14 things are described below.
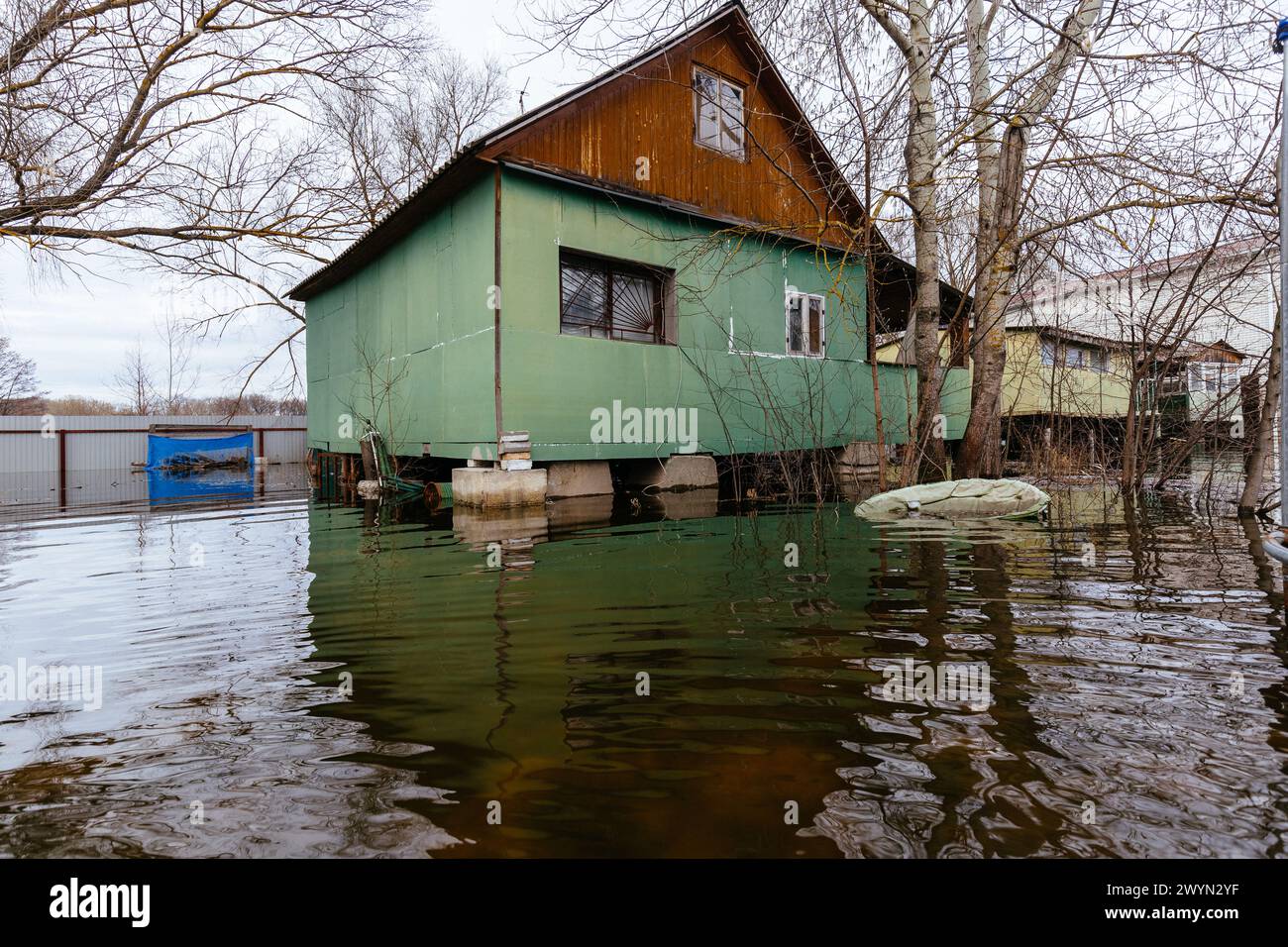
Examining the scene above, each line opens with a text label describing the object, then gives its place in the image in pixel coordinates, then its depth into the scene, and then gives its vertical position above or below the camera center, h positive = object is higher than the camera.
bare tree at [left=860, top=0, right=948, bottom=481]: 9.13 +3.27
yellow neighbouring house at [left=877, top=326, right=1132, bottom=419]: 21.02 +3.08
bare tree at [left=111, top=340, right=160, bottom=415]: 41.03 +5.16
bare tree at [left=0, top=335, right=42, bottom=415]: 41.38 +6.07
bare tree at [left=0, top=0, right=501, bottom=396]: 9.85 +5.88
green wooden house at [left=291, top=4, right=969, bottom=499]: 9.94 +3.16
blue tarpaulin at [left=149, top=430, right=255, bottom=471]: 20.23 +0.90
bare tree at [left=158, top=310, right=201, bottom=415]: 38.47 +4.69
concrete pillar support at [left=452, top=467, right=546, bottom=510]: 9.41 -0.21
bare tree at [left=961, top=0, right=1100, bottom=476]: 7.23 +3.36
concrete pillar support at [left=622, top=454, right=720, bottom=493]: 11.55 -0.04
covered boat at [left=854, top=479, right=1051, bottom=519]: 8.25 -0.43
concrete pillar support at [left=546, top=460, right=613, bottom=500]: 10.53 -0.10
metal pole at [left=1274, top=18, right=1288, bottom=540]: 2.32 +0.73
